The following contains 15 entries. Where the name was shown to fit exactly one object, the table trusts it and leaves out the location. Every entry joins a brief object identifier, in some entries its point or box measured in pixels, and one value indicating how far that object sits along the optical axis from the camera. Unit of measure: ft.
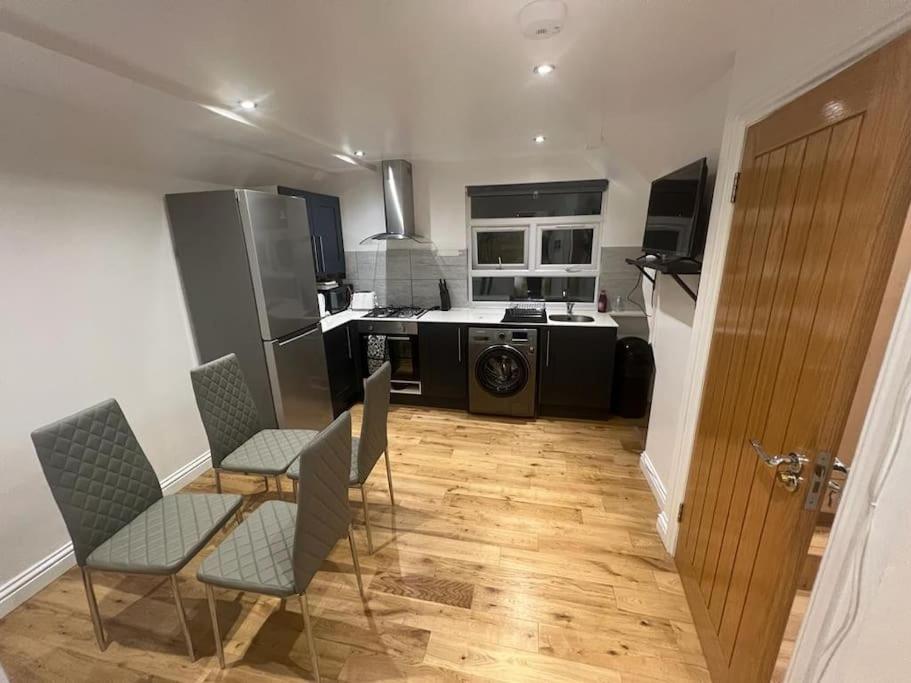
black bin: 10.09
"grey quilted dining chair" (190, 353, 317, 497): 6.21
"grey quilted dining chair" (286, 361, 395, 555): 5.59
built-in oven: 11.25
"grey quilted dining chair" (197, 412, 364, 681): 3.89
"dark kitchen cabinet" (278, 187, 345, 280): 11.13
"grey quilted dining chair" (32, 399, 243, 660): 4.44
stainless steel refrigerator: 7.63
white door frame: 2.27
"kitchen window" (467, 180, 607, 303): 11.28
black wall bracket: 5.57
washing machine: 10.32
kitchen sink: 10.54
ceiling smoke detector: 3.82
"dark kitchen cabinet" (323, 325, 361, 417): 10.69
